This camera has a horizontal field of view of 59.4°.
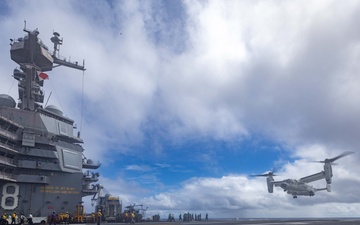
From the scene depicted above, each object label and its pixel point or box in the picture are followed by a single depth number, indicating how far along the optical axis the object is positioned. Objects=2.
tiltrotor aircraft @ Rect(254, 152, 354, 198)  71.75
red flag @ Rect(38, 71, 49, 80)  58.81
